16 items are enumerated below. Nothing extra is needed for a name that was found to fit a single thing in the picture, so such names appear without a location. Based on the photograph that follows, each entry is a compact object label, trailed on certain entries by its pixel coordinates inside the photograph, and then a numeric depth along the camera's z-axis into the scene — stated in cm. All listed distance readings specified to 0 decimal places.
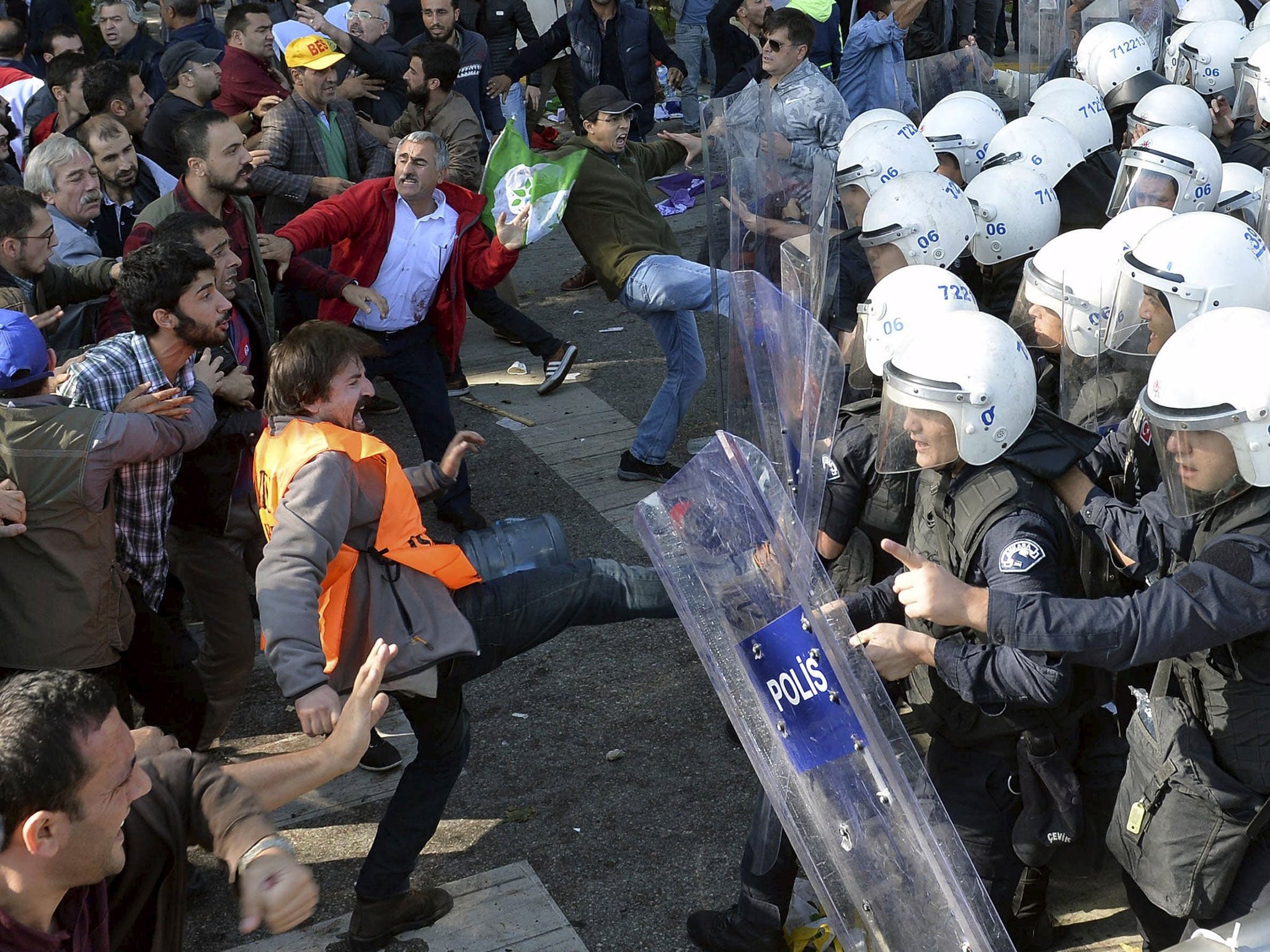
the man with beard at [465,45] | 894
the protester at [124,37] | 941
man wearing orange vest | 328
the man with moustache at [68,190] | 551
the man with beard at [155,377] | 414
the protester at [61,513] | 368
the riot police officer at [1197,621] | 264
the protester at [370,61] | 844
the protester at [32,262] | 481
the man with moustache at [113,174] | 591
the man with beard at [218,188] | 530
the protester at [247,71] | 802
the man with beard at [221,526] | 448
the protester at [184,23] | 903
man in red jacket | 594
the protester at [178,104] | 702
